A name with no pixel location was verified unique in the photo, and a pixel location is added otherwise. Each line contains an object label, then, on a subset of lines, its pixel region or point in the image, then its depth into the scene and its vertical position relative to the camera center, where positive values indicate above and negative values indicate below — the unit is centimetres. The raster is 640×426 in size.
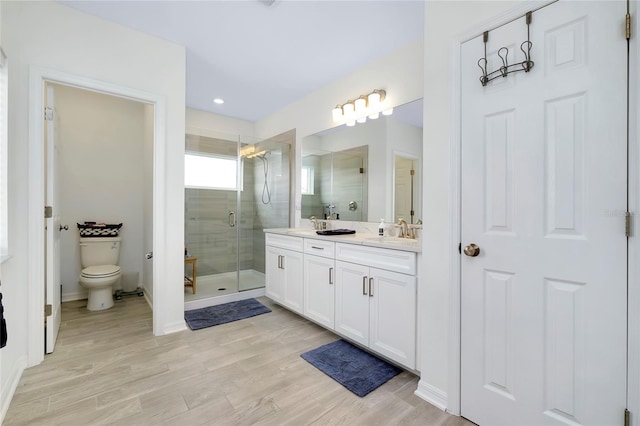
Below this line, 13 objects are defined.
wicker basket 331 -23
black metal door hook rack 131 +74
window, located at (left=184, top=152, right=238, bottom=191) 363 +56
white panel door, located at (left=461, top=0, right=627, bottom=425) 112 -5
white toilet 296 -65
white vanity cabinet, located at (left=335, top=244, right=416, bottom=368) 186 -67
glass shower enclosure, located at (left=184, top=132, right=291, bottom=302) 371 +11
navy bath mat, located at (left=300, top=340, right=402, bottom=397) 182 -113
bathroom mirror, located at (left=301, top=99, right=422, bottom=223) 247 +46
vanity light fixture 271 +109
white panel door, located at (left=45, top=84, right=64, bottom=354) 211 -12
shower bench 355 -84
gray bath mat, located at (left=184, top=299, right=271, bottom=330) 279 -112
